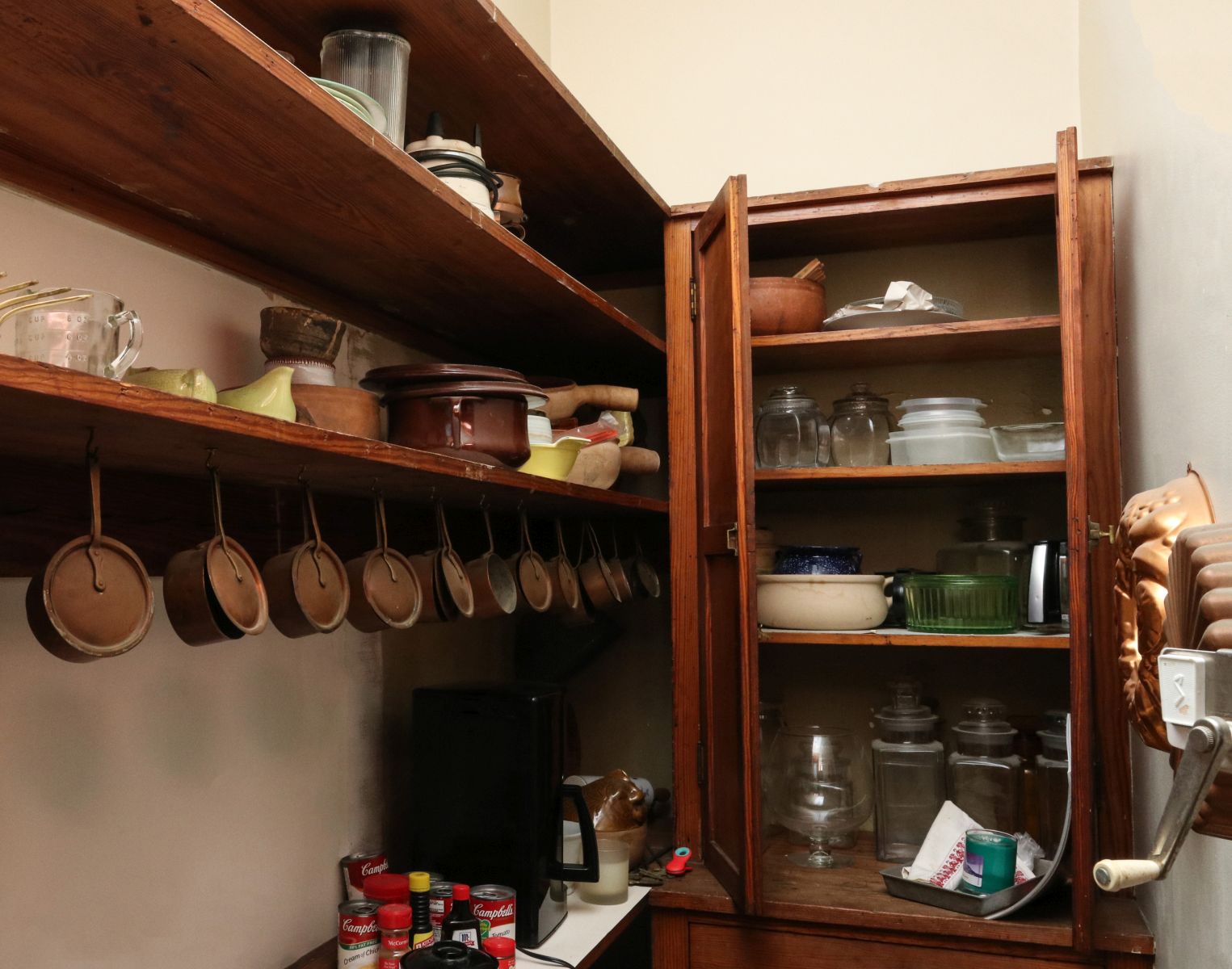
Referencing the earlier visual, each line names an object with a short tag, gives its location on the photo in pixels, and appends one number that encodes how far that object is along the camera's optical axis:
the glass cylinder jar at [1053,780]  1.94
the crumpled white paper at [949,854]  1.83
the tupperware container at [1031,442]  1.95
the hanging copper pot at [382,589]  1.32
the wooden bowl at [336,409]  1.26
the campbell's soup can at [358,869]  1.61
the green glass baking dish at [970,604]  1.93
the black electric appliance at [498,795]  1.63
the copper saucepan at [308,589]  1.18
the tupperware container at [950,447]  1.99
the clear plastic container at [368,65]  1.33
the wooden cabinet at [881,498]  1.73
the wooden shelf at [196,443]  0.75
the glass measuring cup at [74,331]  0.84
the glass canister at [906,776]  2.08
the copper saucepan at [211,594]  1.04
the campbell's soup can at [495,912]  1.52
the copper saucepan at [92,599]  0.88
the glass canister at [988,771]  2.00
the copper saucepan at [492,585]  1.56
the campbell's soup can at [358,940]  1.41
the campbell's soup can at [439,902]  1.52
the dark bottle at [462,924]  1.46
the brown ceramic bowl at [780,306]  2.07
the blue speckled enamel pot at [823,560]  2.06
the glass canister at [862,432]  2.12
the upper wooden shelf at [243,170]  0.89
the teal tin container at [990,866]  1.77
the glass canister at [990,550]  2.05
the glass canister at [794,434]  2.12
